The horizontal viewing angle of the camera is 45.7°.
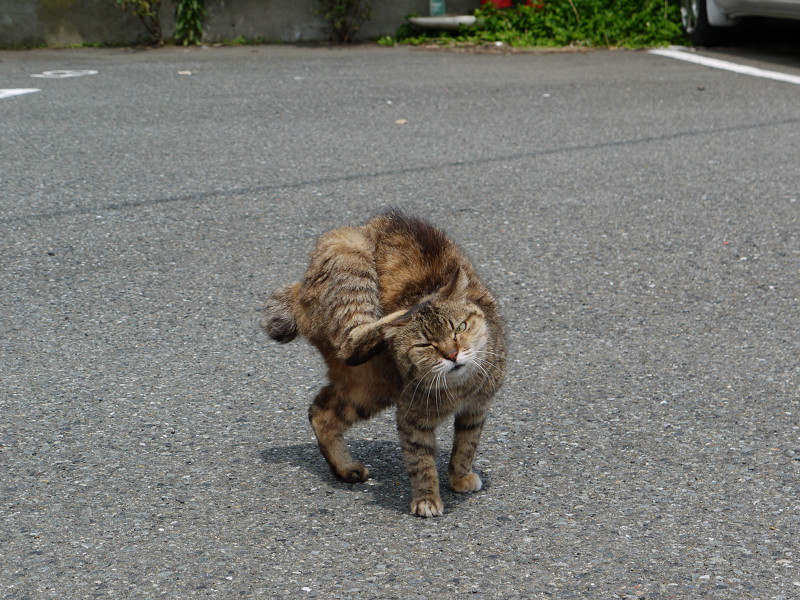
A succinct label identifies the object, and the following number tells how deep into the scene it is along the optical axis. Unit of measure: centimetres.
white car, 990
